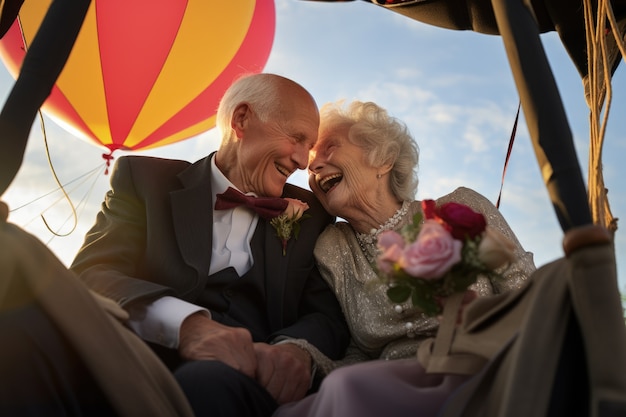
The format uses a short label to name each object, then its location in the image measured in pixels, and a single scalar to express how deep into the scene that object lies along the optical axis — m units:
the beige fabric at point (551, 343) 0.46
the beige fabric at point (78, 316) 0.53
